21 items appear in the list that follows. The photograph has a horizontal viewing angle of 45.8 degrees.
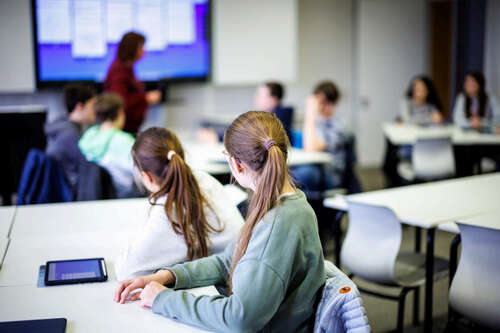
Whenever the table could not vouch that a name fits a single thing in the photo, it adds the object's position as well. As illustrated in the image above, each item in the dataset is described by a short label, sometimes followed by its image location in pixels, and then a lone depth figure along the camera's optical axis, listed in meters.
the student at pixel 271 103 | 4.82
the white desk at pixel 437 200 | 2.64
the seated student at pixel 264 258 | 1.43
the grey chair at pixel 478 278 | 2.19
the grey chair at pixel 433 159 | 4.57
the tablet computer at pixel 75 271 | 1.84
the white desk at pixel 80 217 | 2.51
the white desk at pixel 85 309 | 1.52
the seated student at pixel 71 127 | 3.94
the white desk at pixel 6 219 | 2.48
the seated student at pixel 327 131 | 4.54
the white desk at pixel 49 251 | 1.94
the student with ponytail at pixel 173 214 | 1.93
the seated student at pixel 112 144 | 3.59
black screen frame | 5.67
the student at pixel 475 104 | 6.07
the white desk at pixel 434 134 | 4.92
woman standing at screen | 4.52
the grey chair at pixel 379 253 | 2.60
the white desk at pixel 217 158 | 3.92
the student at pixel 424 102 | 6.38
